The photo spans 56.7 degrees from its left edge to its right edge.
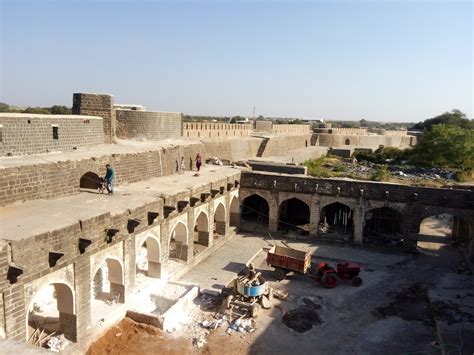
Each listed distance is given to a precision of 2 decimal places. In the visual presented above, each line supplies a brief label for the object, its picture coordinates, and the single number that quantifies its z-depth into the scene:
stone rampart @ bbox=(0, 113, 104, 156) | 11.97
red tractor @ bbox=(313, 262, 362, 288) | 13.24
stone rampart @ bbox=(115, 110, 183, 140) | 18.45
